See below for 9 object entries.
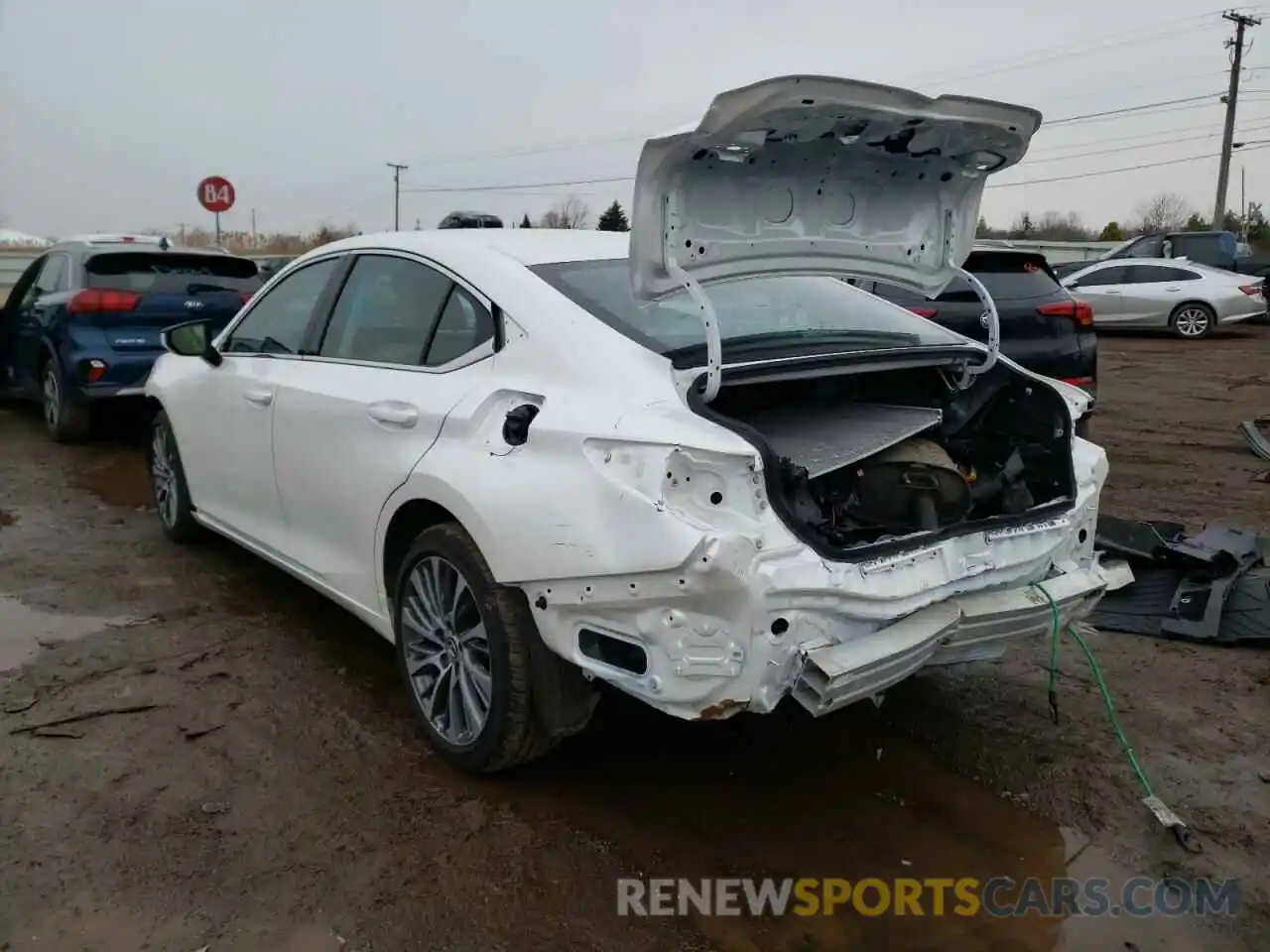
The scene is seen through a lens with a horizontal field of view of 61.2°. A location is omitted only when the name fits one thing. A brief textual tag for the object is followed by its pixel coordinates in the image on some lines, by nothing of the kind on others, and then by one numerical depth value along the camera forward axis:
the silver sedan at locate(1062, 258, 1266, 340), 18.02
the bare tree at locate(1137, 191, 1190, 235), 60.06
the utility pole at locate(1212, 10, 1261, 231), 34.63
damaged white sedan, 2.62
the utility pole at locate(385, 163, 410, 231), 54.14
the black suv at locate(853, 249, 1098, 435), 7.18
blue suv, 8.18
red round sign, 16.84
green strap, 3.18
